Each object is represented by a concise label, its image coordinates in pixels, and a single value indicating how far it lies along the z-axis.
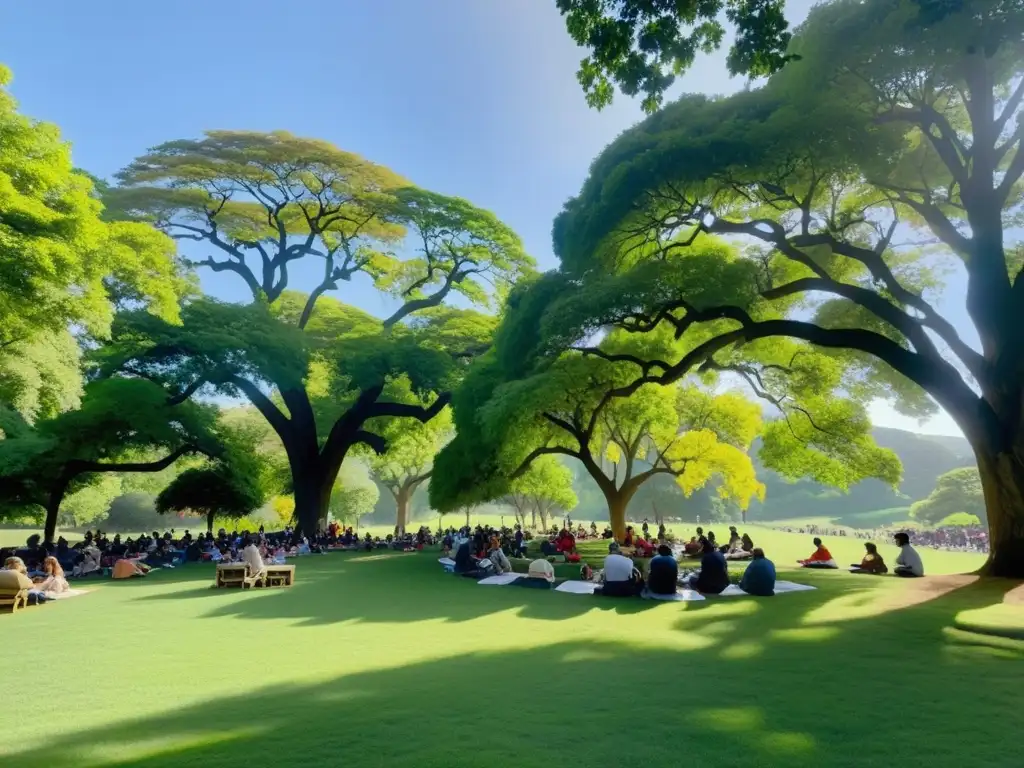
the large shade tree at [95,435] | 23.08
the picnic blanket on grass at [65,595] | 12.72
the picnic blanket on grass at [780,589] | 12.52
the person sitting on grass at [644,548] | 19.55
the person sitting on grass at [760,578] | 12.28
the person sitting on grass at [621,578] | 12.38
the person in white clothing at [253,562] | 14.57
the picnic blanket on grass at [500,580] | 14.80
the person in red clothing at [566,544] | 21.37
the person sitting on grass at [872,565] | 16.23
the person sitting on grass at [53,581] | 12.66
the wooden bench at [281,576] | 14.79
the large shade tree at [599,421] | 18.08
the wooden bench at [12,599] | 11.42
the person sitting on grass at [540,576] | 14.10
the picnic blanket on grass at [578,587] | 13.21
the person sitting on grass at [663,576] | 12.18
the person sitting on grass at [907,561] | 15.07
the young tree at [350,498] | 58.56
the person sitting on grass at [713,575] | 12.54
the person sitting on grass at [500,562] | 15.84
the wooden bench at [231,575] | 14.53
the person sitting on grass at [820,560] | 18.00
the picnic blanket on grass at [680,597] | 11.98
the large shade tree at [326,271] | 26.36
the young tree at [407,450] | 38.03
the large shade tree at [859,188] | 12.79
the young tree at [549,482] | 39.41
